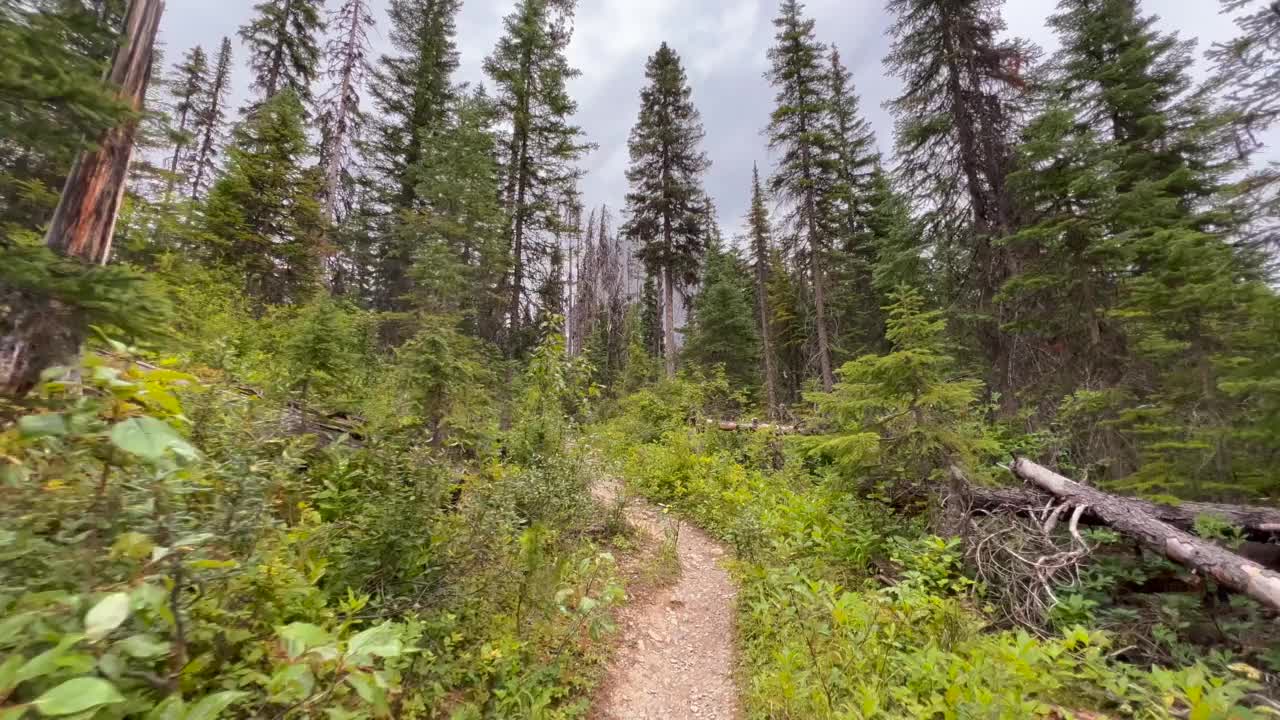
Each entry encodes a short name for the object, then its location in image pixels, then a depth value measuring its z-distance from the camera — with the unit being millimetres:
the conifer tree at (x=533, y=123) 14742
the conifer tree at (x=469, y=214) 12523
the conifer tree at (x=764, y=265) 16828
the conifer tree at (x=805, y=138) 15859
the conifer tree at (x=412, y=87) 17531
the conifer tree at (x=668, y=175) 20500
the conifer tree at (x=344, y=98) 15844
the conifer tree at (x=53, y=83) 2406
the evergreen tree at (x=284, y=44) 15289
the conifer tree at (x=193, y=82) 22875
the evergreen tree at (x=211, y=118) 22016
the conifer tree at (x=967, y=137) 11227
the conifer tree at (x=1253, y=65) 6066
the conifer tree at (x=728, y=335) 23672
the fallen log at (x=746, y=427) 12219
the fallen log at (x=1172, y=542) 3562
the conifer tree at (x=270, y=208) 12008
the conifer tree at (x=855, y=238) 18938
